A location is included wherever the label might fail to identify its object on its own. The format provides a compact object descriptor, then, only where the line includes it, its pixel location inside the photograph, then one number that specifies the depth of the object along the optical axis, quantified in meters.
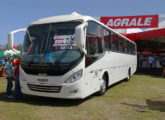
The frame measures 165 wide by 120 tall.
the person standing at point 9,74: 7.37
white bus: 6.08
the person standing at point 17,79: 7.33
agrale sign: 18.72
